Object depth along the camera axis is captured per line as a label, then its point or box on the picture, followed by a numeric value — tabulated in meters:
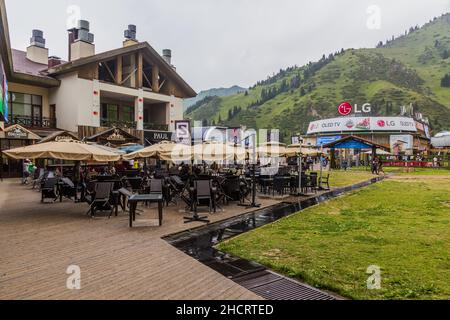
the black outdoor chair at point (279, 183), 12.61
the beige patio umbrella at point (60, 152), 8.45
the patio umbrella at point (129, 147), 17.87
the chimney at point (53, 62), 26.77
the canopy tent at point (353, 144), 27.86
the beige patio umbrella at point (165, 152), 11.15
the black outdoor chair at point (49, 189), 11.34
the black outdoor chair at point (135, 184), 12.34
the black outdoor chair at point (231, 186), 11.08
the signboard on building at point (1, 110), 10.16
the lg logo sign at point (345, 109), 57.44
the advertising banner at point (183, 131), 20.62
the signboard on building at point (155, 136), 27.91
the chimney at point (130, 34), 29.09
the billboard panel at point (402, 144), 51.69
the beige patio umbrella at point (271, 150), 16.01
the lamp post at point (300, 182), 13.38
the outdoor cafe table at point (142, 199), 7.55
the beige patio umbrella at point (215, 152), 10.71
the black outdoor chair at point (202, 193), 9.25
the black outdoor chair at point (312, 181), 14.53
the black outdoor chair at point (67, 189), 11.68
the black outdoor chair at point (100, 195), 8.87
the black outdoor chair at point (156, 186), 10.08
